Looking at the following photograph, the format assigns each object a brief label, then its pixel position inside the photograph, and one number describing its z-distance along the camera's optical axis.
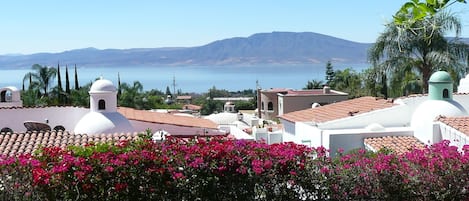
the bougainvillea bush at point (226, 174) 5.75
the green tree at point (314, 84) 81.06
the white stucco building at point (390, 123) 16.80
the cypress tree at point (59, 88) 50.34
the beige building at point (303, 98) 59.47
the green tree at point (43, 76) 53.34
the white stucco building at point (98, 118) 19.97
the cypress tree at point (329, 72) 88.50
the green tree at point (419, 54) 28.39
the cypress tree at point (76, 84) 55.11
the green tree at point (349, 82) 58.27
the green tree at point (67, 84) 52.33
